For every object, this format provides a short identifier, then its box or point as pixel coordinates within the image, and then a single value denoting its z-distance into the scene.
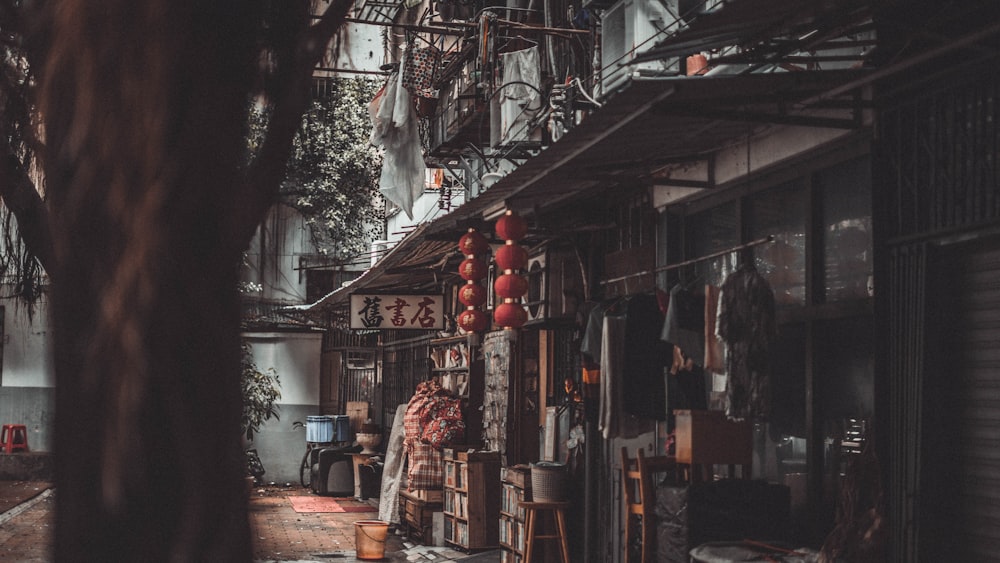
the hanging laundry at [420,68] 19.16
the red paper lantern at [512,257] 13.06
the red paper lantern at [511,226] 12.85
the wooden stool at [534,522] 13.73
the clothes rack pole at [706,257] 8.69
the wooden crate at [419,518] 19.12
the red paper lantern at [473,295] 15.07
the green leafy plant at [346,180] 31.53
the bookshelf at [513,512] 14.48
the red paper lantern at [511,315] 13.52
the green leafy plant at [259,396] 27.41
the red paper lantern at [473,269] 14.63
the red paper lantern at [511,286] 13.41
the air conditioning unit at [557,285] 14.72
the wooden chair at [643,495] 10.27
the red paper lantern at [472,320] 15.22
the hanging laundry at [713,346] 9.07
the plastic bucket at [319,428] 29.88
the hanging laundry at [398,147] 17.67
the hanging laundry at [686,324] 9.75
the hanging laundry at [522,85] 16.28
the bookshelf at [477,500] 17.28
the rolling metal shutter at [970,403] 7.38
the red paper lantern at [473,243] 14.34
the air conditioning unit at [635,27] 12.46
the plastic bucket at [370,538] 16.73
